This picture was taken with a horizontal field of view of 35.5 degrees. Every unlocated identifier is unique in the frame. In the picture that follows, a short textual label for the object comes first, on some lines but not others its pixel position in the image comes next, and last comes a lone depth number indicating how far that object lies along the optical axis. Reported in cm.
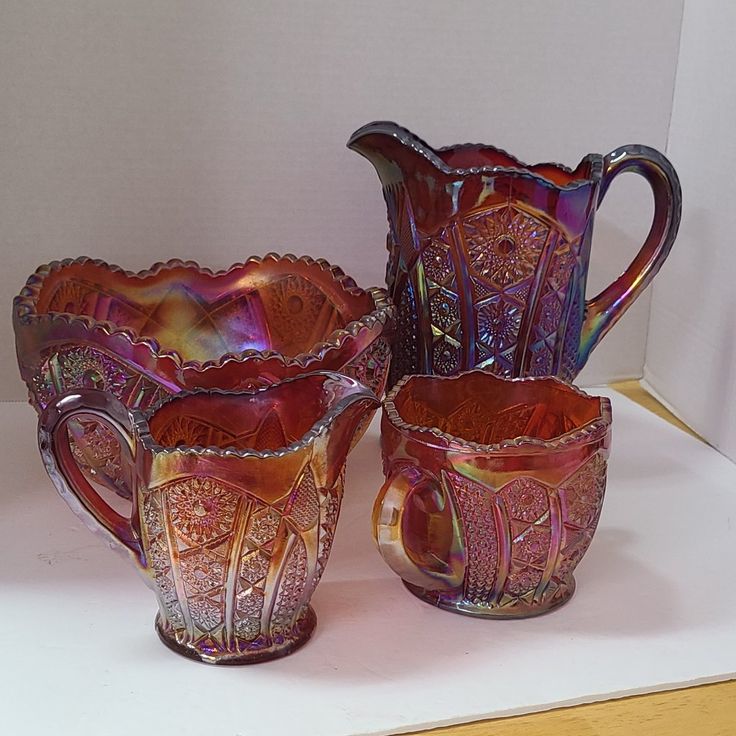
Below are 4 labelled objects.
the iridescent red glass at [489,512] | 52
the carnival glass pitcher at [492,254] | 66
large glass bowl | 60
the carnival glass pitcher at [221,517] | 48
